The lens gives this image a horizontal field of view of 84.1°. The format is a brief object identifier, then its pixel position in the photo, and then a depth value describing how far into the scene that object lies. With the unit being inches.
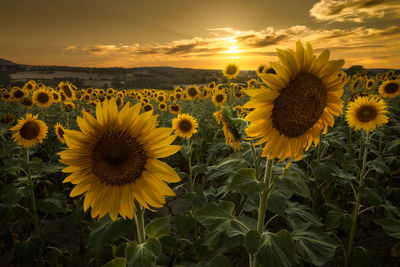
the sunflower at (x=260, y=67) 159.0
